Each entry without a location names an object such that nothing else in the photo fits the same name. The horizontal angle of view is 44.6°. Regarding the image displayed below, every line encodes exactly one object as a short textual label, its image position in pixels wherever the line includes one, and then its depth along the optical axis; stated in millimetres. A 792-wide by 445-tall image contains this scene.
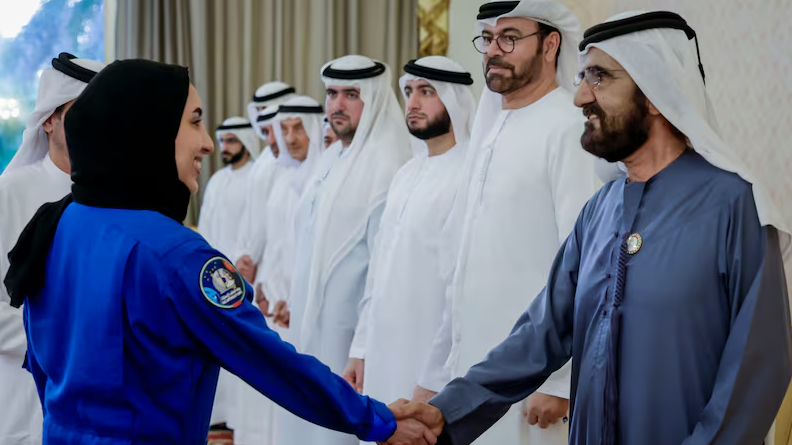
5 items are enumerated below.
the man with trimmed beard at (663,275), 1994
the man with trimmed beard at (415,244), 3742
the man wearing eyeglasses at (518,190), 2939
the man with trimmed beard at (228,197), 6887
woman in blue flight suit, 1871
